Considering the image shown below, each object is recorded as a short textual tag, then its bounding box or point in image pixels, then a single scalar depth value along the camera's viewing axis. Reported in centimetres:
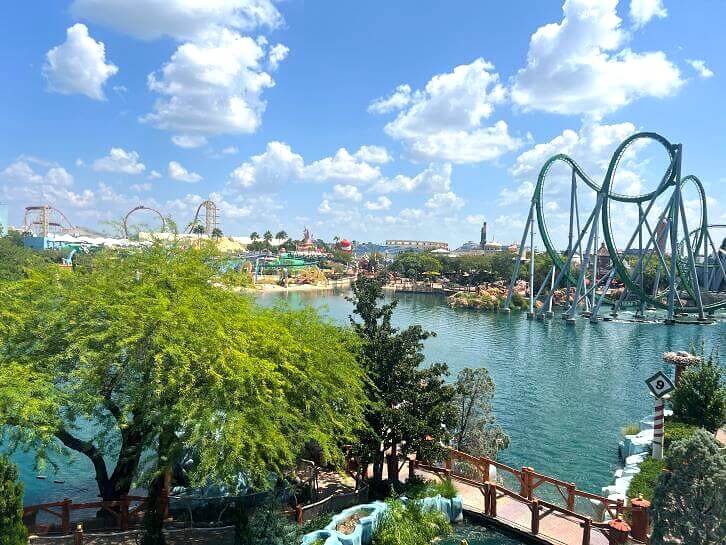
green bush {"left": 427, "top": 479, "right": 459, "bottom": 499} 1043
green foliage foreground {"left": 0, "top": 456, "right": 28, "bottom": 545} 724
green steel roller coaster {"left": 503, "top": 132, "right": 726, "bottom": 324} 5422
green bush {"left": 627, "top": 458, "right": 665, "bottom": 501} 1059
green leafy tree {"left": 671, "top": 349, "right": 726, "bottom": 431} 1502
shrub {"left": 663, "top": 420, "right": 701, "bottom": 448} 1371
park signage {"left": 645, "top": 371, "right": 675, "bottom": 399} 1184
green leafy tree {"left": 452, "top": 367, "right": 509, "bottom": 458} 1510
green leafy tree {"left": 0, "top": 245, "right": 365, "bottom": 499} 804
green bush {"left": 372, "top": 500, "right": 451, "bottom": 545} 909
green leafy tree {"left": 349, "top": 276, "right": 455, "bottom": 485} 1069
